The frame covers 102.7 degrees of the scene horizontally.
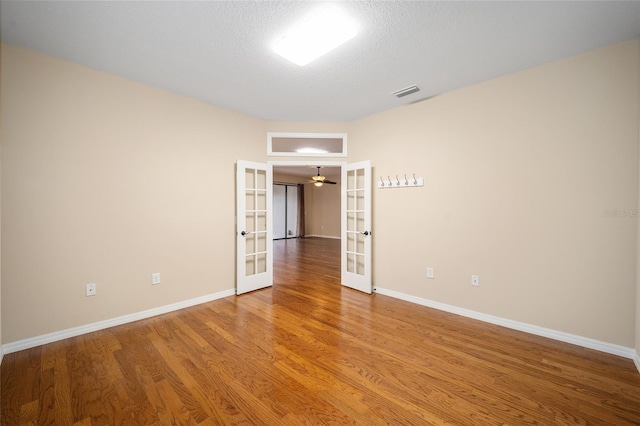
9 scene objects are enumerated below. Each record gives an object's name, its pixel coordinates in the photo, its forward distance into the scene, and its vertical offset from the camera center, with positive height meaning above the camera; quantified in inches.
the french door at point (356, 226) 152.6 -9.9
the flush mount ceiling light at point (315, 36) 75.9 +56.0
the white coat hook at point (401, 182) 135.6 +15.7
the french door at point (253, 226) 148.0 -9.8
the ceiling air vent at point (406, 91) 119.4 +57.2
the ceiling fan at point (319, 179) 324.2 +40.1
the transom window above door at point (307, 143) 162.2 +49.1
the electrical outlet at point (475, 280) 115.6 -31.8
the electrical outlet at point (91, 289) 101.6 -31.5
